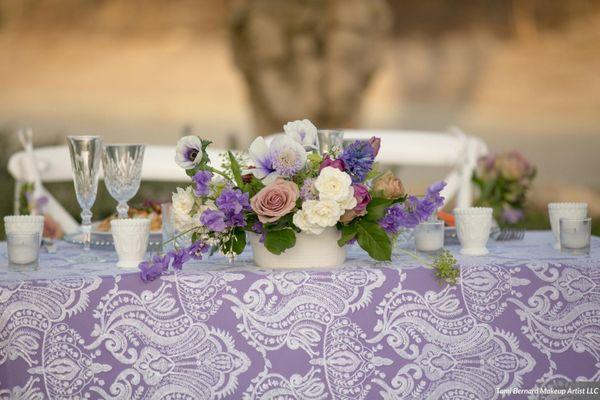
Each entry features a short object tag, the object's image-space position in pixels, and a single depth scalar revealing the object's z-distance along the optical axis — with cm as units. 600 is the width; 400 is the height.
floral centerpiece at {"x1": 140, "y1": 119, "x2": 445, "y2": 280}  306
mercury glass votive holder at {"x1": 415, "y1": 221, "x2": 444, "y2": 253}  333
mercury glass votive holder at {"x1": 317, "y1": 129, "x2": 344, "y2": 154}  347
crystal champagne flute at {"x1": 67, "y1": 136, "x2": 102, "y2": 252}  329
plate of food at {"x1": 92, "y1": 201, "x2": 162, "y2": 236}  362
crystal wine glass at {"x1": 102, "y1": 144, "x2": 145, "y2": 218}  332
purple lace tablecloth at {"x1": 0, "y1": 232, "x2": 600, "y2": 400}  303
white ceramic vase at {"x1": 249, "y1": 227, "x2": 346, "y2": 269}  315
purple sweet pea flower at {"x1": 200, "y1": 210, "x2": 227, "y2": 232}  308
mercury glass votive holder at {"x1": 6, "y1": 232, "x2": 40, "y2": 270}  315
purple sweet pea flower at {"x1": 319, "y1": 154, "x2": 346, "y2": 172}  309
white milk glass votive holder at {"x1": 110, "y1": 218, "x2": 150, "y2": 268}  319
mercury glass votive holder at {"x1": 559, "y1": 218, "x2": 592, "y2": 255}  330
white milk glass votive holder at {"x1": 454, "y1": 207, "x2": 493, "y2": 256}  333
